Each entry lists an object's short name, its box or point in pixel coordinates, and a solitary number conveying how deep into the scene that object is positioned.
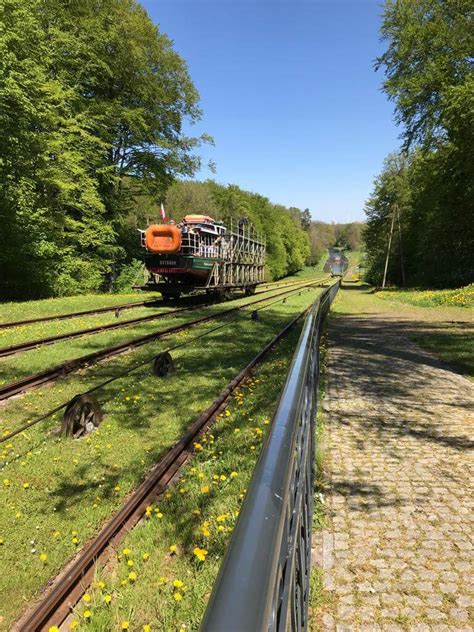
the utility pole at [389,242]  47.38
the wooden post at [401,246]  45.19
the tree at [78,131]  19.80
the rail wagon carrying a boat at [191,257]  17.48
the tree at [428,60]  20.84
